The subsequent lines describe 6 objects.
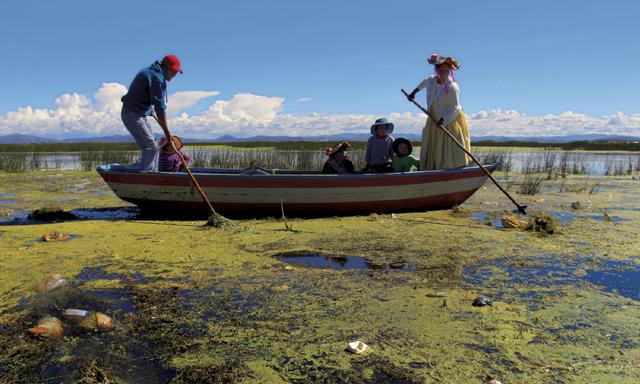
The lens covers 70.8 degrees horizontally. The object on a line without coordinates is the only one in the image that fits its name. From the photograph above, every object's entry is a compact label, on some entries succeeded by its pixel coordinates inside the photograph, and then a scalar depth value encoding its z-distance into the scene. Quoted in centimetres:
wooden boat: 623
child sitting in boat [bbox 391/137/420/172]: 710
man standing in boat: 580
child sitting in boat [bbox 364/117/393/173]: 721
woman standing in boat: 661
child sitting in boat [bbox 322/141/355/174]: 723
